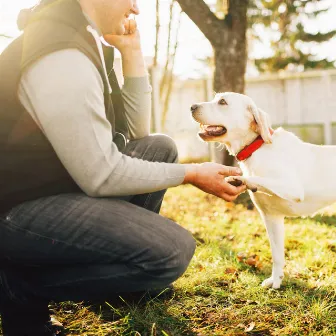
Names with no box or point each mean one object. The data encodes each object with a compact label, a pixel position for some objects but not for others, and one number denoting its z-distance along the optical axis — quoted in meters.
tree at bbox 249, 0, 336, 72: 22.56
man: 1.71
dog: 2.81
